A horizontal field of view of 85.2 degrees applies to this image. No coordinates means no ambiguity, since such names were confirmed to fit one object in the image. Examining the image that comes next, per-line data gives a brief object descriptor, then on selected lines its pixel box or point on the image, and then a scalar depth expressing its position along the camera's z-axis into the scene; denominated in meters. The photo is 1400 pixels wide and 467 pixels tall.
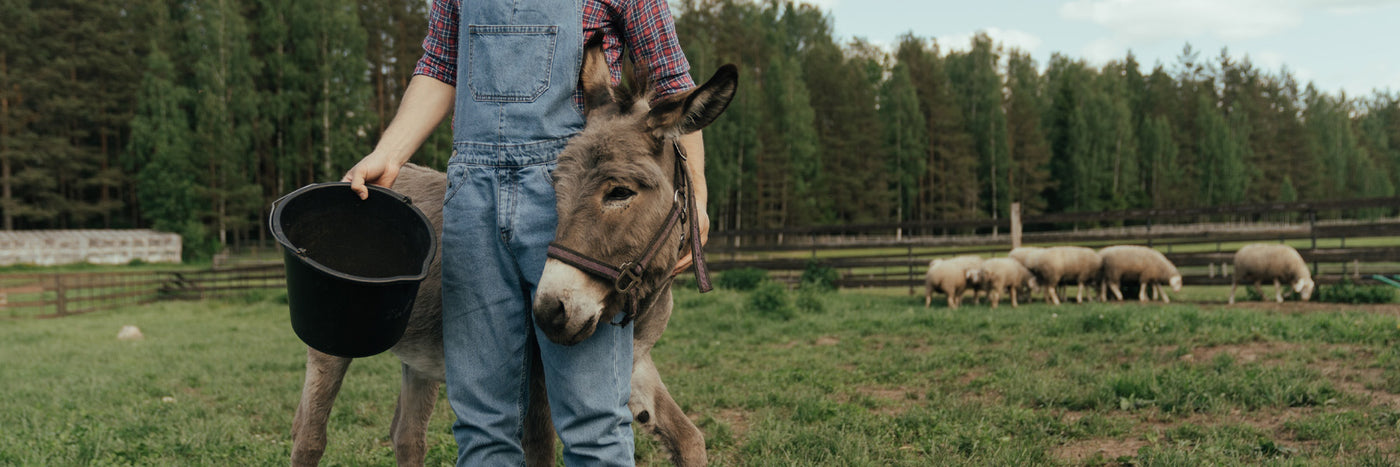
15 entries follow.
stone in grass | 11.85
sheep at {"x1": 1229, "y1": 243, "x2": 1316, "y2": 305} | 10.88
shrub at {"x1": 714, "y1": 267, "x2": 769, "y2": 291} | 15.23
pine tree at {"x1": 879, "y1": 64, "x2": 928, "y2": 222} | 46.72
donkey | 1.66
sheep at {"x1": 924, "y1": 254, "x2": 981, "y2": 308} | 12.48
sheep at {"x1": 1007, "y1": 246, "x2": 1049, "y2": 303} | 13.19
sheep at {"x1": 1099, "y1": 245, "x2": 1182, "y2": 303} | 12.34
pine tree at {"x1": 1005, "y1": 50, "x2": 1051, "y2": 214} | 49.53
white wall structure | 29.89
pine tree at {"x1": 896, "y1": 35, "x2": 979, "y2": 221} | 47.84
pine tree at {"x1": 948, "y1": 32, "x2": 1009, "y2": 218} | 49.22
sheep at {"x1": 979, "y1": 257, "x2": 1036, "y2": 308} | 12.39
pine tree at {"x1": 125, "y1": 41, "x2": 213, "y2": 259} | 33.31
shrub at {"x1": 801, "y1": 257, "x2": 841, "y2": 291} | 15.73
